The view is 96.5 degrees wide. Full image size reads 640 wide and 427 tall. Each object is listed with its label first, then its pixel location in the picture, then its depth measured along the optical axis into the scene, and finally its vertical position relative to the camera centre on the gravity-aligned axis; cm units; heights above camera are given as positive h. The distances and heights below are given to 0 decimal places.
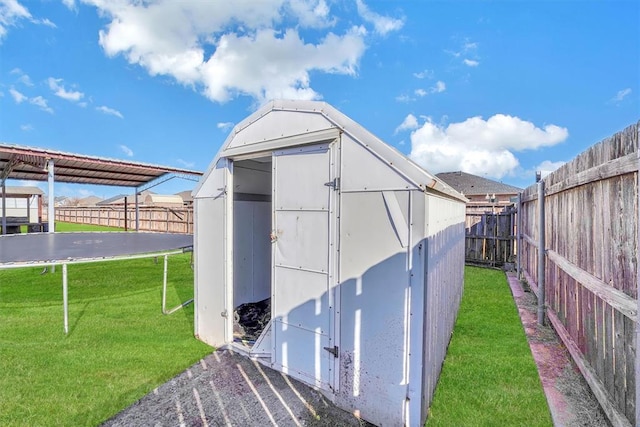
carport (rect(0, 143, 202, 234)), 763 +158
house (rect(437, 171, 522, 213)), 1967 +223
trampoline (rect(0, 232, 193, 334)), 365 -55
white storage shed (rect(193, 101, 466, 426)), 198 -38
